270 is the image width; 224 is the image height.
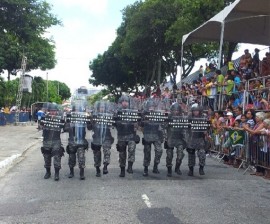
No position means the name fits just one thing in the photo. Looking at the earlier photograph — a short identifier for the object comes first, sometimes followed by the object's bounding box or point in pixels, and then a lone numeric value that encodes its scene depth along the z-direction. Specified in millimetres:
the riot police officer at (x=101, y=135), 6513
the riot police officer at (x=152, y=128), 6754
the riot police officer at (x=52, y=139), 6347
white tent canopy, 9887
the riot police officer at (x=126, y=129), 6612
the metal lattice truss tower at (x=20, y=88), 21406
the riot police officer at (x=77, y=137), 6380
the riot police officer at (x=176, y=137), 6777
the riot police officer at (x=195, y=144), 6781
